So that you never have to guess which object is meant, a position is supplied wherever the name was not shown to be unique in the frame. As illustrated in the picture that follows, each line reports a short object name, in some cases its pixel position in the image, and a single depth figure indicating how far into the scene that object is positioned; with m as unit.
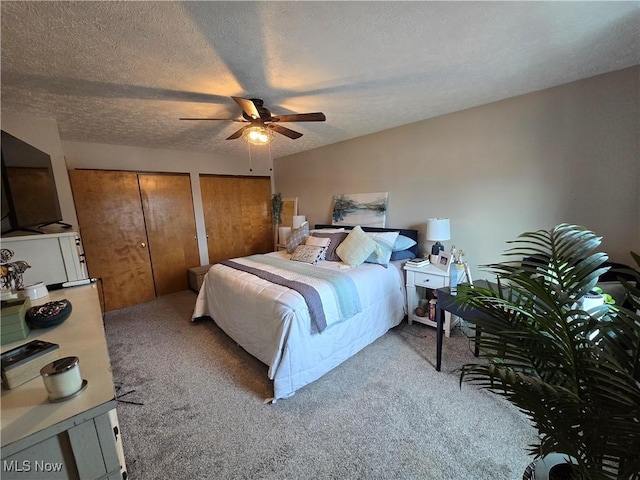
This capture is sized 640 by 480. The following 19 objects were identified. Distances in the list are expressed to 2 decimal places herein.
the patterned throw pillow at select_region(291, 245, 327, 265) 3.06
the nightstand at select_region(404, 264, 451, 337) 2.61
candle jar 0.69
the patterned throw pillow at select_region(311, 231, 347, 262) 3.16
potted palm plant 0.68
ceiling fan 2.00
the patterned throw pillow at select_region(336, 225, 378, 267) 2.85
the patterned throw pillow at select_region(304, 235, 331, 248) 3.28
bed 1.93
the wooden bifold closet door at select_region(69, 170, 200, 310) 3.52
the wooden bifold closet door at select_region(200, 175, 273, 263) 4.66
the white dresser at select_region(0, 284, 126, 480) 0.61
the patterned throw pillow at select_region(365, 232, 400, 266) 2.88
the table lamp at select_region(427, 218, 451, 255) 2.72
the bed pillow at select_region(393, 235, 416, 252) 3.10
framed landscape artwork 3.59
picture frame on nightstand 2.60
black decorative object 1.16
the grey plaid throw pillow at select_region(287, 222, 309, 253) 3.63
